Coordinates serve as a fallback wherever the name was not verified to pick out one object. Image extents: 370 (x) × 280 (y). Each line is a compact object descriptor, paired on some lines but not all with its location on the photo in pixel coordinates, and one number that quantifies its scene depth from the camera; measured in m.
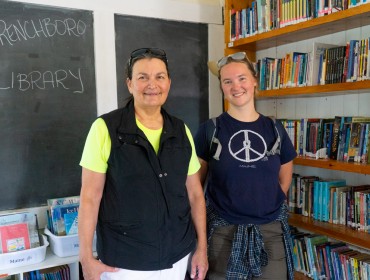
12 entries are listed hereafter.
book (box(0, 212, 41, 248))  1.86
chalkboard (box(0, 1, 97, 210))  2.03
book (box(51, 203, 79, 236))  1.94
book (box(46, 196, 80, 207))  2.08
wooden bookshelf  1.79
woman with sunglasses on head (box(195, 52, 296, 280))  1.51
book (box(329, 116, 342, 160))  1.99
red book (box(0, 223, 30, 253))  1.78
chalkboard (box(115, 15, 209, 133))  2.38
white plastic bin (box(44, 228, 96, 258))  1.89
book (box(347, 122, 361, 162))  1.89
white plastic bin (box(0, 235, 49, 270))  1.76
